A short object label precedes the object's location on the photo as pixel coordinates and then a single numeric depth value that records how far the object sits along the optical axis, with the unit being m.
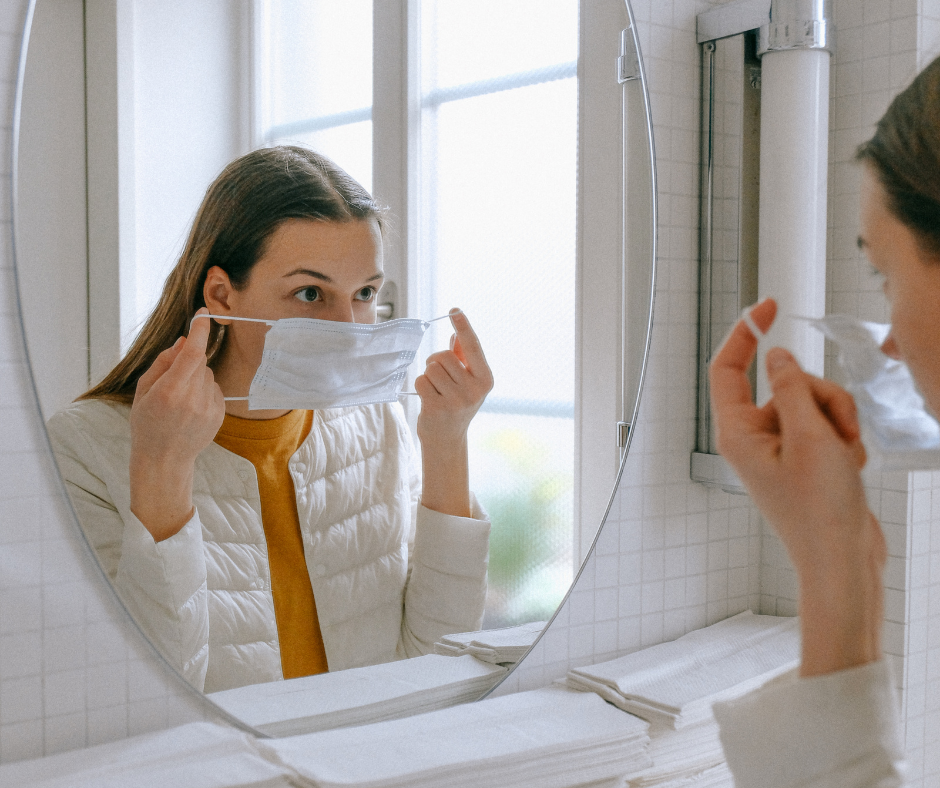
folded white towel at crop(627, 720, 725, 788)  0.84
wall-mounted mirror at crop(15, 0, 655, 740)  0.61
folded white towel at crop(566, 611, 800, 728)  0.81
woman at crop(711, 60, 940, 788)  0.48
